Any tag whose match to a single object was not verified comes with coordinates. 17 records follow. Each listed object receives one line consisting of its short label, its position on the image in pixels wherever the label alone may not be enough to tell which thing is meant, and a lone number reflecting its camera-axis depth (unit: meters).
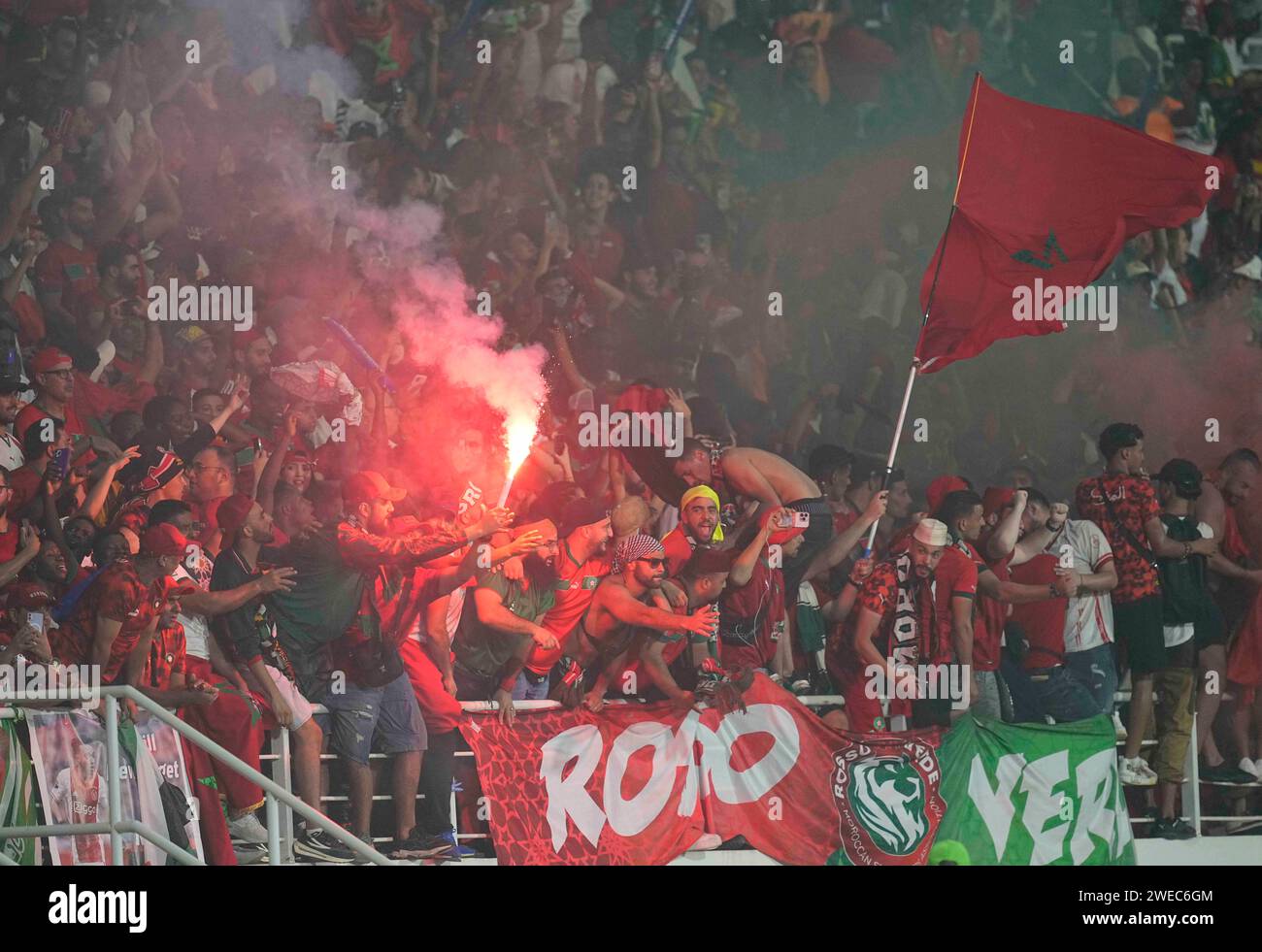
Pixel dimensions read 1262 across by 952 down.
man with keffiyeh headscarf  19.17
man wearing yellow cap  19.27
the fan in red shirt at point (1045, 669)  19.23
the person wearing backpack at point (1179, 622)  19.28
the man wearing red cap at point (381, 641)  19.06
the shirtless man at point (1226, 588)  19.44
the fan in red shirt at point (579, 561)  19.25
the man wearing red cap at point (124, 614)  18.97
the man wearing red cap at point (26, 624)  18.94
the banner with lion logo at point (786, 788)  19.03
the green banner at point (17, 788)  17.00
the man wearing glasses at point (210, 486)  19.16
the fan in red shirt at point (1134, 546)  19.39
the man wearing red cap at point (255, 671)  18.95
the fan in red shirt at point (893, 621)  19.19
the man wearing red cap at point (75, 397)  19.28
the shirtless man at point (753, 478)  19.36
